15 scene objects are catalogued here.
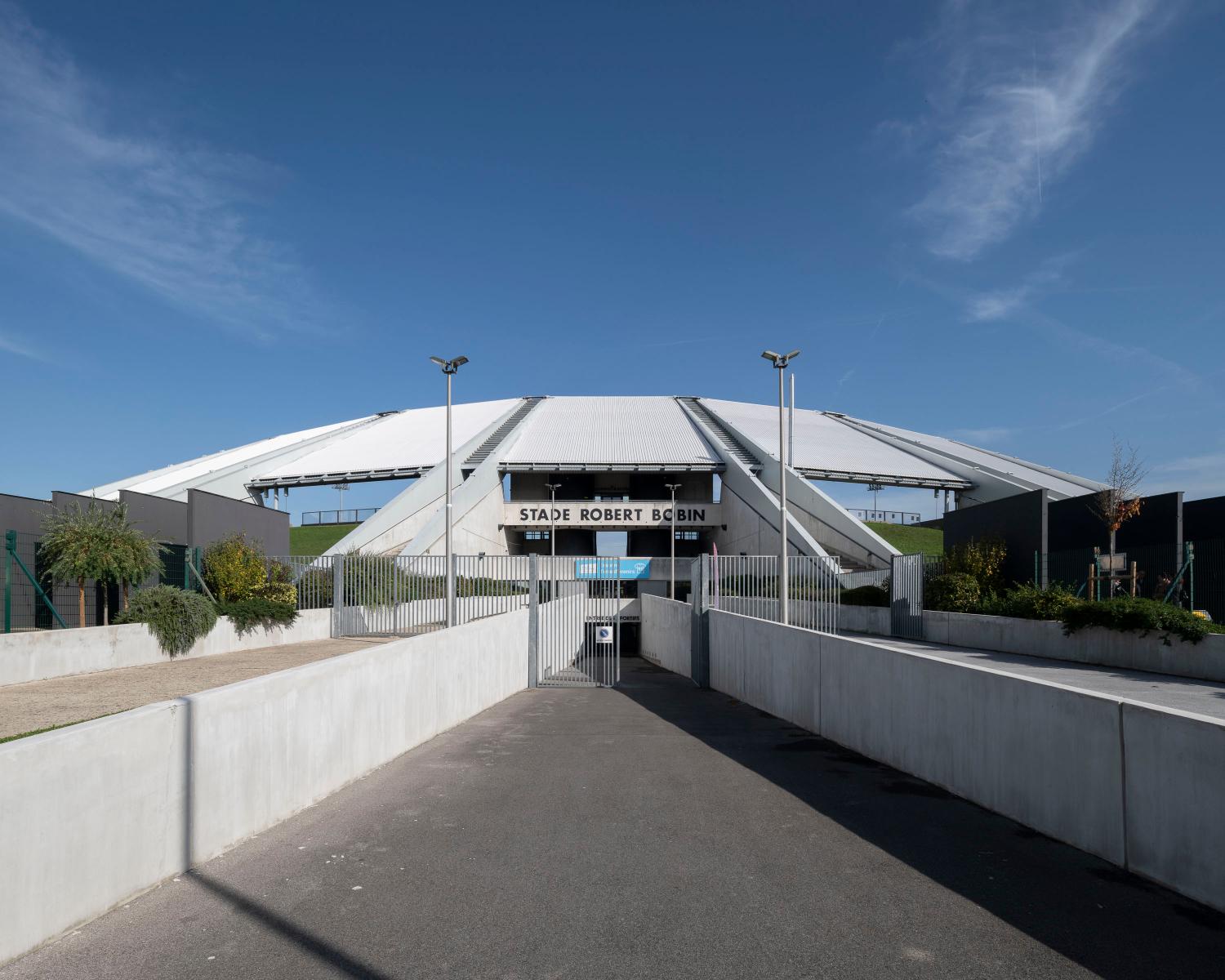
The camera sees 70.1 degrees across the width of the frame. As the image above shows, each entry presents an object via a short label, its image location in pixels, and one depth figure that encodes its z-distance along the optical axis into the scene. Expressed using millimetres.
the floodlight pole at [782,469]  21359
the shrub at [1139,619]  16219
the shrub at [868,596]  31041
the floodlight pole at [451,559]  21234
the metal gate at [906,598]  27297
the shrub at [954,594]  26016
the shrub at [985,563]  26500
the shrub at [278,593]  23391
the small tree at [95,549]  16969
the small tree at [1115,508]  23734
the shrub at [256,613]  20422
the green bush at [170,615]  17188
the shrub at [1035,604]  20969
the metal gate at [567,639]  19000
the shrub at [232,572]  22781
